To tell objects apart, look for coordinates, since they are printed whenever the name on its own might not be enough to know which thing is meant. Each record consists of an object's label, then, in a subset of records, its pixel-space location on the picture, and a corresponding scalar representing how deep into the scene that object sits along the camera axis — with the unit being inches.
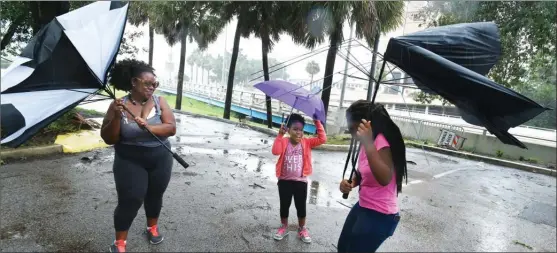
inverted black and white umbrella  77.0
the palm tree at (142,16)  623.5
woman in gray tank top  92.8
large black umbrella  64.9
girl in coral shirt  121.6
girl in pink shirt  75.1
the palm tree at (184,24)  697.6
